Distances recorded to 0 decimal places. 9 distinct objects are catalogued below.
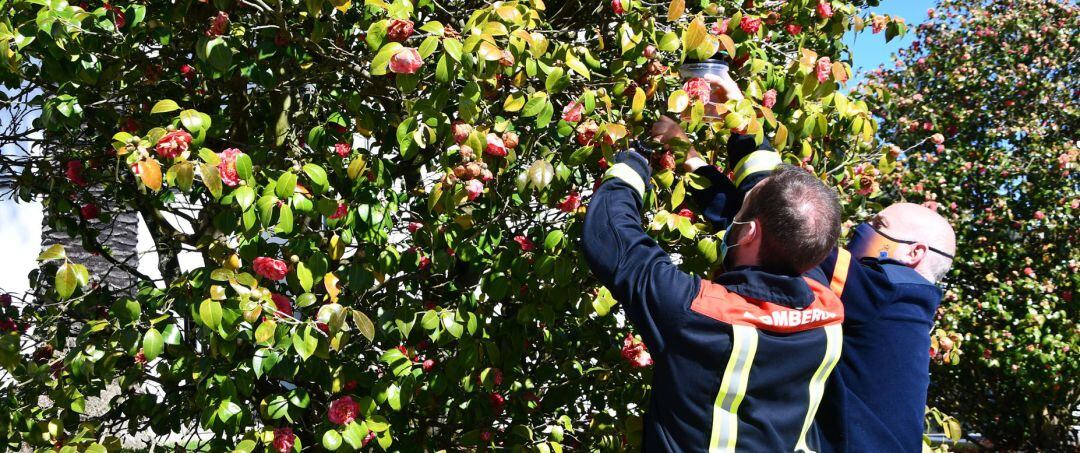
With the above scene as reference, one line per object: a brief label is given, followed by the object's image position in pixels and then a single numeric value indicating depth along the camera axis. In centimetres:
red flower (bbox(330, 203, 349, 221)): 262
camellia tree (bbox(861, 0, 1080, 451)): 796
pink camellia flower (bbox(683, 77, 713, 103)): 251
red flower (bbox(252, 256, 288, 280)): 253
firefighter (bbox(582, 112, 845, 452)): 193
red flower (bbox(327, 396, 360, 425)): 262
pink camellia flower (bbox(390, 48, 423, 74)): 228
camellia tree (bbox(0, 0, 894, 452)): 242
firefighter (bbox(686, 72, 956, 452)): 230
